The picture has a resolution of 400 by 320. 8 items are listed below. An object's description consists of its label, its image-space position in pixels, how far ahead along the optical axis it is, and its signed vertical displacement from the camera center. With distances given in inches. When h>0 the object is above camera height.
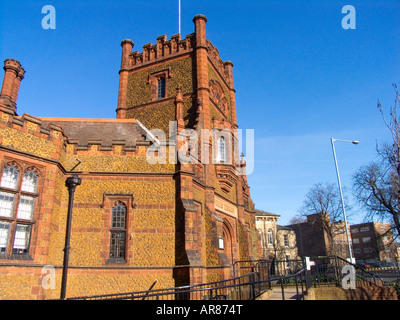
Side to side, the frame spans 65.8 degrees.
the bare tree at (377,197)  1103.7 +183.9
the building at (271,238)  2015.3 +78.3
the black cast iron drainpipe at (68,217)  437.9 +55.3
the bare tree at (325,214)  1684.7 +190.3
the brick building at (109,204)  406.9 +76.2
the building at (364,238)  2970.7 +96.7
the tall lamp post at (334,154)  895.9 +273.9
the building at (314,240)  2116.3 +63.6
